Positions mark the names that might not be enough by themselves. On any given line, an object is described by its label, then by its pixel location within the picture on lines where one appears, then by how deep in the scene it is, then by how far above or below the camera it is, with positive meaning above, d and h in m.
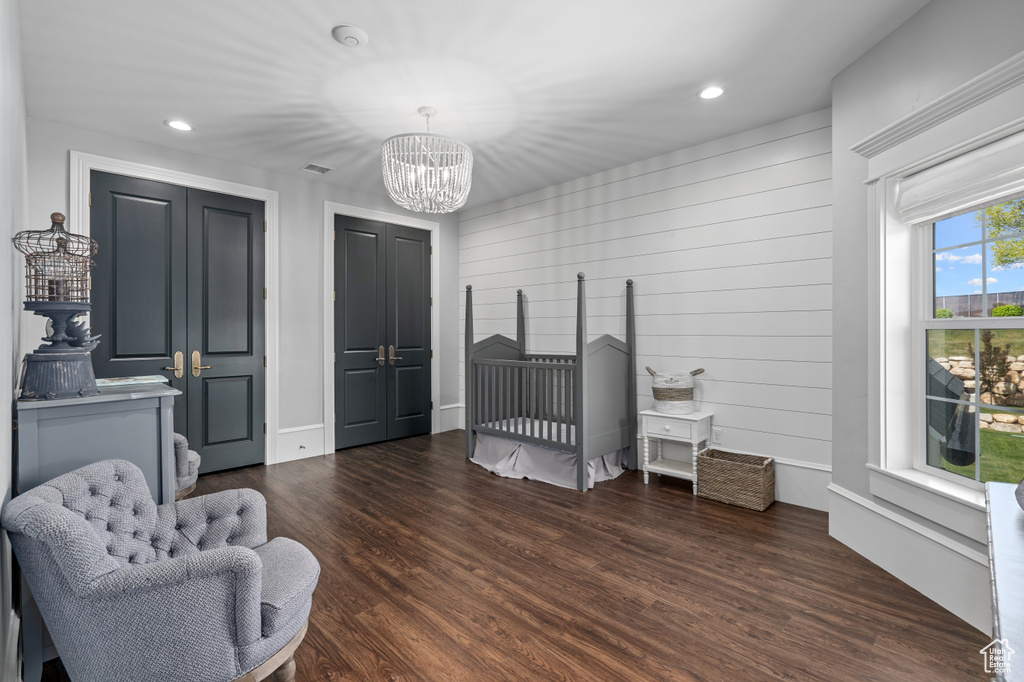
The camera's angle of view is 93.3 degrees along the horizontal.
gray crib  3.48 -0.44
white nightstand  3.35 -0.66
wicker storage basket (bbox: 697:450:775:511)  3.04 -0.91
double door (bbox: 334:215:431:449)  4.62 +0.09
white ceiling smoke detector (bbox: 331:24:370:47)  2.21 +1.42
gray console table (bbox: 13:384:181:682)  1.51 -0.34
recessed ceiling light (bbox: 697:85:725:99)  2.78 +1.44
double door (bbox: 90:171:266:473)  3.44 +0.29
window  1.90 -0.03
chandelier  2.80 +1.02
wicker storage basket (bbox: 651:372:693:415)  3.48 -0.39
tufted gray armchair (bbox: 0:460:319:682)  1.17 -0.66
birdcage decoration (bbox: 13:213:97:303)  1.83 +0.29
